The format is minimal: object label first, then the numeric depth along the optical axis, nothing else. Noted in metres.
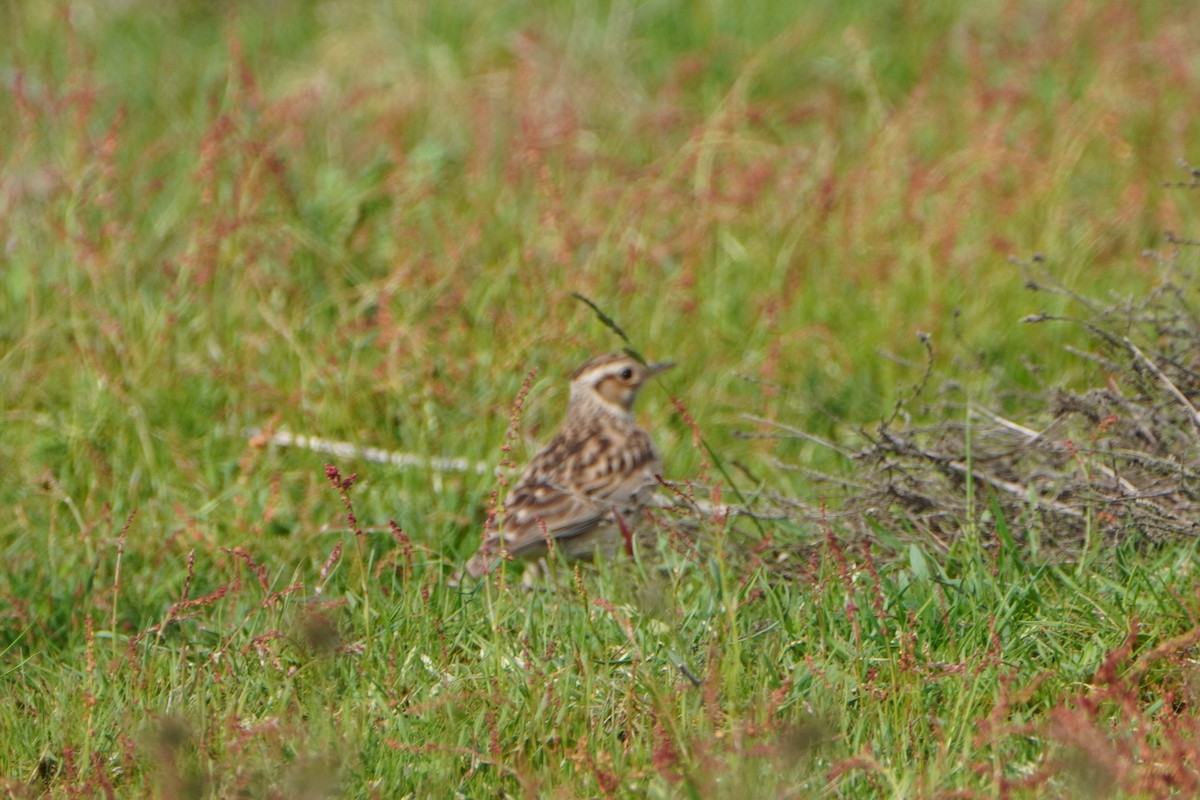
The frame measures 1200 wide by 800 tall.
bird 12.77
